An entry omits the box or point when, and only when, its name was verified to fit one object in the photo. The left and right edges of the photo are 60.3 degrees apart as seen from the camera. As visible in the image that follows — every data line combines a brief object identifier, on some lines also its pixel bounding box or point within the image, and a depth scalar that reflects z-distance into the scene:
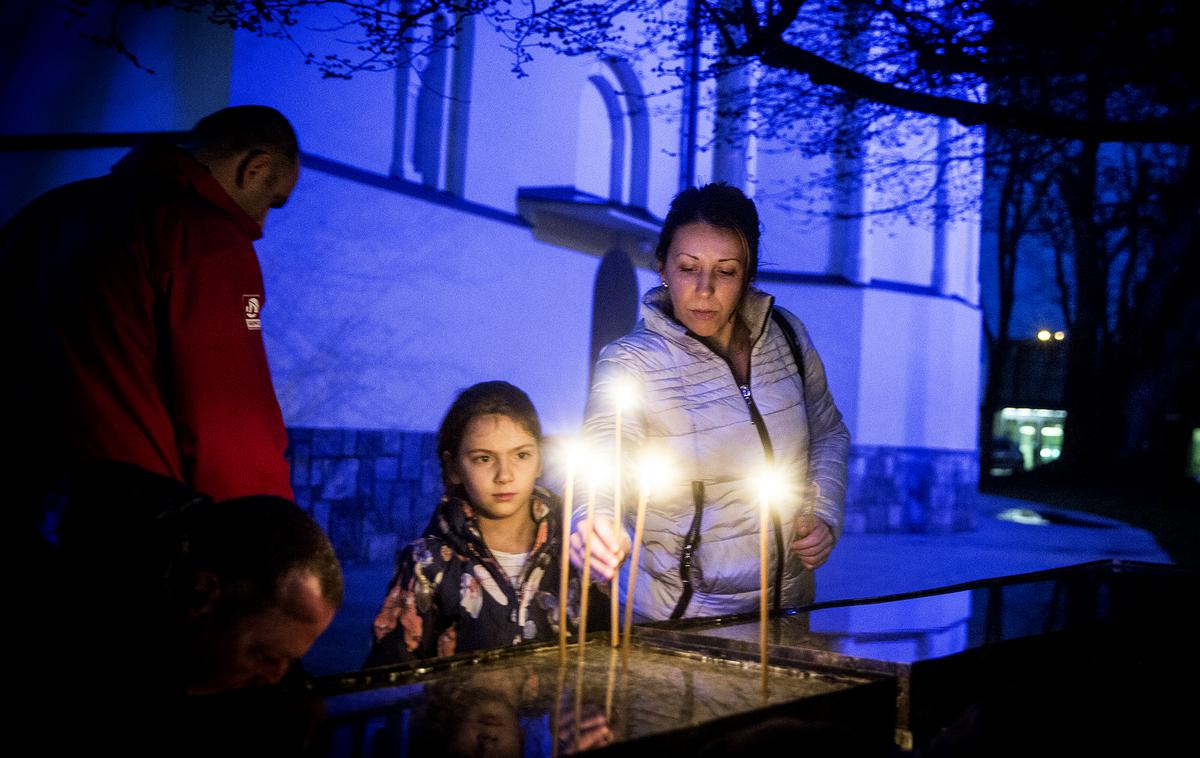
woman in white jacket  2.58
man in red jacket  2.17
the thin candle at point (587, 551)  1.74
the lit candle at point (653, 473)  2.10
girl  2.58
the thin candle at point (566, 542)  1.62
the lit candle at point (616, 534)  1.81
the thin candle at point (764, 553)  1.55
